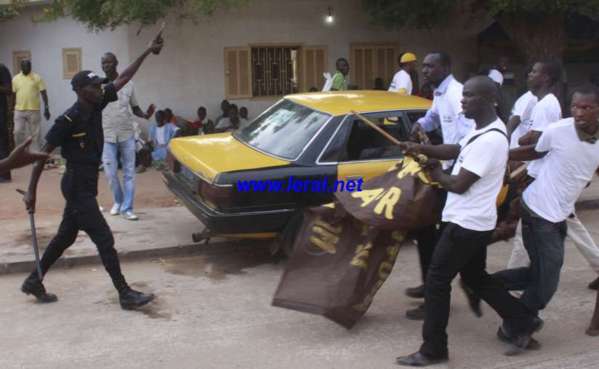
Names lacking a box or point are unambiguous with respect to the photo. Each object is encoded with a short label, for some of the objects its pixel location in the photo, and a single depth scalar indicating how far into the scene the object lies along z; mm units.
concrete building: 12273
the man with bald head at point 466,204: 4156
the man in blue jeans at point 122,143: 7707
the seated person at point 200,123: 12195
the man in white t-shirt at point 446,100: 5641
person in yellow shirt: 11406
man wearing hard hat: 10008
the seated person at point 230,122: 12234
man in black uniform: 5254
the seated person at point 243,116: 12586
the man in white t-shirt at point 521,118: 6402
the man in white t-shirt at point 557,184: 4668
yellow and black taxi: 6184
